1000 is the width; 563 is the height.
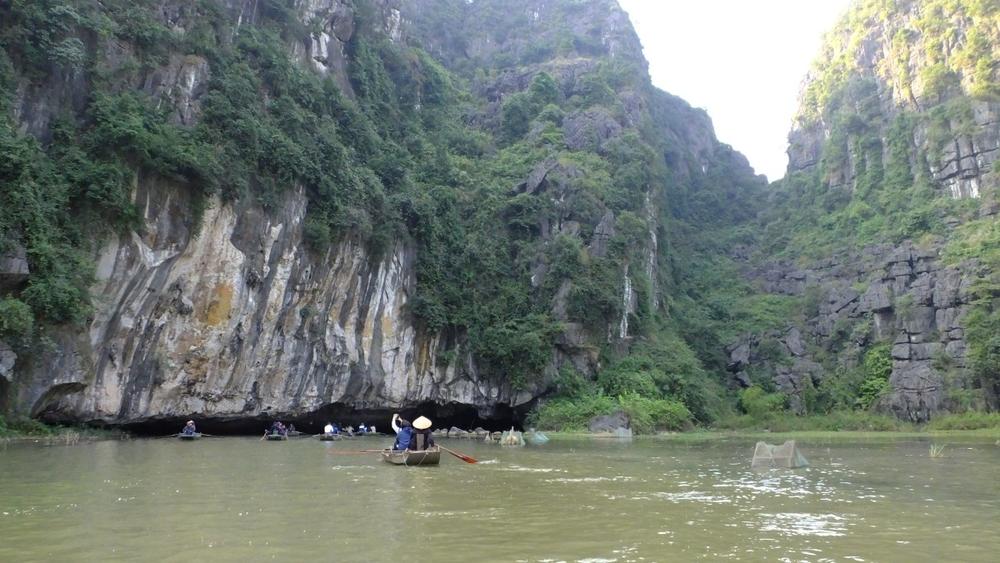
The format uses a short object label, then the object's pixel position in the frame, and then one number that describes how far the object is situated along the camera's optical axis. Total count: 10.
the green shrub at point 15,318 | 18.58
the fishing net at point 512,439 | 26.17
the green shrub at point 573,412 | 34.88
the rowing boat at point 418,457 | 15.41
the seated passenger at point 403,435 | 16.27
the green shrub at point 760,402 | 41.00
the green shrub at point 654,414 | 34.69
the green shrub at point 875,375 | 41.00
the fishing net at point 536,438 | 27.47
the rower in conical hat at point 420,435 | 16.03
